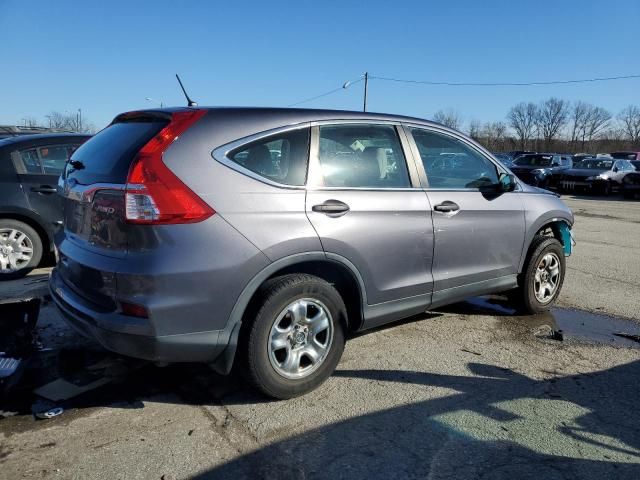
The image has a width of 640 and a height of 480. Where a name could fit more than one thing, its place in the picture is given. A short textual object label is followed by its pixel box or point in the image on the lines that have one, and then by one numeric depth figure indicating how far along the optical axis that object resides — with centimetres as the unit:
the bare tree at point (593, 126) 11394
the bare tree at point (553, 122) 11575
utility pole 4672
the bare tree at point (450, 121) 8903
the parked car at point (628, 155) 3812
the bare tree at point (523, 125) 11731
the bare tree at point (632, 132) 10427
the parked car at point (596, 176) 2267
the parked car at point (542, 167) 2477
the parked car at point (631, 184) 2192
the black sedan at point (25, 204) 591
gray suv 280
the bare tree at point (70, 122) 6598
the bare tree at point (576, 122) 11610
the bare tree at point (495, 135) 8850
